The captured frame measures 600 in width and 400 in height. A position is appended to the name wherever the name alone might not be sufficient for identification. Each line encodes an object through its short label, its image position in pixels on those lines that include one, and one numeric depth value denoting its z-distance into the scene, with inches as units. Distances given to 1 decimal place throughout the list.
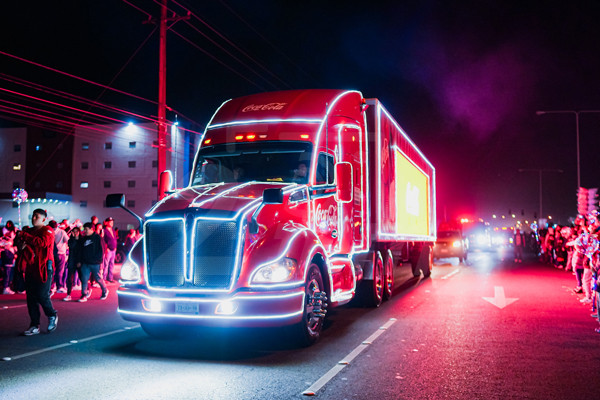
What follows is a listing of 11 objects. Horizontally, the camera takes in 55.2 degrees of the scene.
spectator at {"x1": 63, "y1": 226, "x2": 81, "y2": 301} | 536.5
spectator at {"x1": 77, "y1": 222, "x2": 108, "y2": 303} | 504.1
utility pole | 747.4
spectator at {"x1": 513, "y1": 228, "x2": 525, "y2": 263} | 1365.7
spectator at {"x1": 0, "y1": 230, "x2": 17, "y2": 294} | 588.4
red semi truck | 277.3
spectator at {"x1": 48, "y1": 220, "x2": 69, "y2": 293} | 581.0
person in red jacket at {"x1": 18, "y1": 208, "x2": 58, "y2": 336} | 335.6
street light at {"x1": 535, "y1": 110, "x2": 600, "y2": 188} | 1278.3
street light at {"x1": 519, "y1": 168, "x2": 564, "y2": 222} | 1979.1
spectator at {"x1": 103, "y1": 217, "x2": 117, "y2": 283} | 667.4
